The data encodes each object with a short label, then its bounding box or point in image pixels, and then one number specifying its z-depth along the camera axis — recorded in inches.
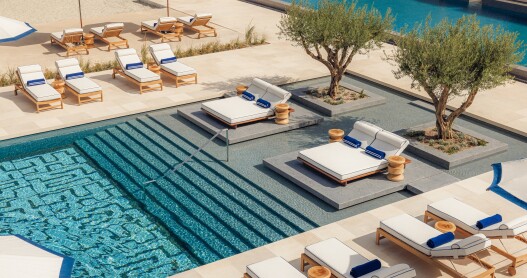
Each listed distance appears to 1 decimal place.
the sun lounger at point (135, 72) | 751.1
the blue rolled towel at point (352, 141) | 589.9
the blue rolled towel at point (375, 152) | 571.5
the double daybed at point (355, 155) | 552.7
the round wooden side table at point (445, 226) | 451.5
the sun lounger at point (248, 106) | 659.4
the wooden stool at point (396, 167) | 554.3
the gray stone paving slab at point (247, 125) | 647.8
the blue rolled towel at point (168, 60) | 800.9
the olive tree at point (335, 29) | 691.4
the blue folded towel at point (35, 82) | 717.3
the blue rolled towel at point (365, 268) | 400.5
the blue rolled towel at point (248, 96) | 697.0
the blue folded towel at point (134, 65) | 776.3
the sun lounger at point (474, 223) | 437.1
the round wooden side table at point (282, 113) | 666.2
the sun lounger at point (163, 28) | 957.2
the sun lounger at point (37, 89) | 692.7
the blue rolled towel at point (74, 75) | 744.3
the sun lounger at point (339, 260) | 405.1
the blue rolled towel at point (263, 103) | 677.9
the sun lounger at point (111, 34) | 912.3
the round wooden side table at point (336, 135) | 609.9
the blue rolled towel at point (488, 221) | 446.0
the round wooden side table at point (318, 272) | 400.8
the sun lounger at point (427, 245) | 418.3
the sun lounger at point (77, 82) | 714.2
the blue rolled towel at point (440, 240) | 426.9
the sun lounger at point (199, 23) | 984.9
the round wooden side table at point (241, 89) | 717.9
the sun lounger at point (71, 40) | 884.4
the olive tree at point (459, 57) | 582.6
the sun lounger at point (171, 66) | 775.7
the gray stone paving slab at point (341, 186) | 533.3
